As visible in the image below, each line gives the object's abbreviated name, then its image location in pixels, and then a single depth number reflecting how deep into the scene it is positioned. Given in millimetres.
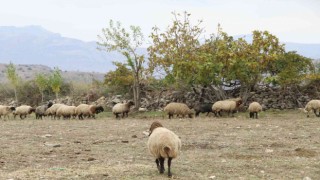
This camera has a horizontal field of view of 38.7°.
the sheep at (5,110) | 32719
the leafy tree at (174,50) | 32688
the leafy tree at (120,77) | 37281
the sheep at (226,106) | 28625
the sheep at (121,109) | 31562
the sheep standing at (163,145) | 9797
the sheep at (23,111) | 33750
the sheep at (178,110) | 29328
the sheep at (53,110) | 33406
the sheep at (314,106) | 26609
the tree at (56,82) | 43812
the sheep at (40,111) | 33531
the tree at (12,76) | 45256
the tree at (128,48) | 35000
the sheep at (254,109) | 27078
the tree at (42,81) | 44759
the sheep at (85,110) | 31344
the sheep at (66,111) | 31688
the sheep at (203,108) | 30719
